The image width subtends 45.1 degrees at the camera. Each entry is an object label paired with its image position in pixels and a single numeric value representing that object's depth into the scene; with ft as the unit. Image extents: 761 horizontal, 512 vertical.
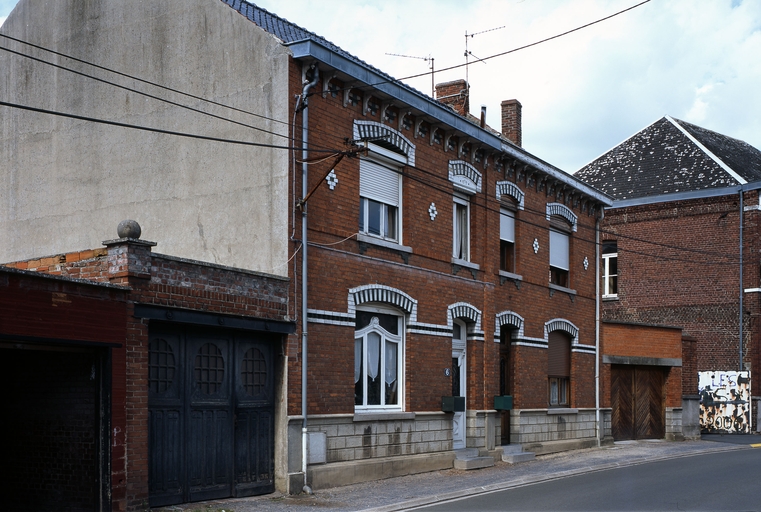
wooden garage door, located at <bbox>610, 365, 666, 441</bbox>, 89.56
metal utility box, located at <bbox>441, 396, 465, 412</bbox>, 62.08
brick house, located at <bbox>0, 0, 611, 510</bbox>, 43.91
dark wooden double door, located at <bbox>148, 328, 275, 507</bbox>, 41.98
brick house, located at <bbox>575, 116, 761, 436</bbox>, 106.22
